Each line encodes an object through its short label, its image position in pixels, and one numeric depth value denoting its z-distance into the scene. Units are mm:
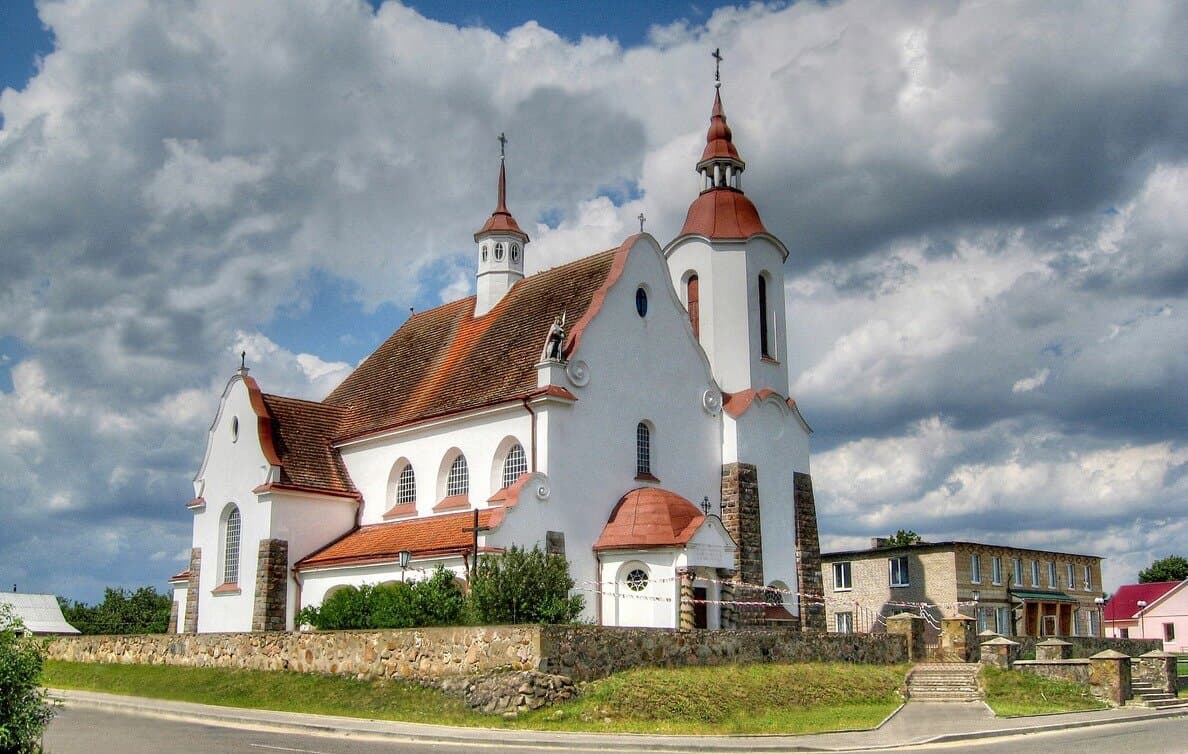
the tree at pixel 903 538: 81750
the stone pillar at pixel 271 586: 37031
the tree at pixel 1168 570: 96875
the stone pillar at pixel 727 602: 33125
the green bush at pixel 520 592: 26500
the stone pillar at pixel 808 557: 37875
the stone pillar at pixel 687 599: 31375
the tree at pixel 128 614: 49688
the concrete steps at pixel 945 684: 30453
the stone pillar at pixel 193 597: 40500
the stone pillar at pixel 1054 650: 32781
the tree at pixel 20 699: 15117
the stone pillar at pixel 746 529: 35125
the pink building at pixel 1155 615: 75562
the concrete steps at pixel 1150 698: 30109
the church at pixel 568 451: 32812
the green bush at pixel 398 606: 28391
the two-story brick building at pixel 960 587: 49562
